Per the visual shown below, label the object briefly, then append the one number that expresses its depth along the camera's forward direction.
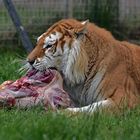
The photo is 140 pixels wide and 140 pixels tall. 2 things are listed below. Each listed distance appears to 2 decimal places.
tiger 14.79
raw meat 14.62
